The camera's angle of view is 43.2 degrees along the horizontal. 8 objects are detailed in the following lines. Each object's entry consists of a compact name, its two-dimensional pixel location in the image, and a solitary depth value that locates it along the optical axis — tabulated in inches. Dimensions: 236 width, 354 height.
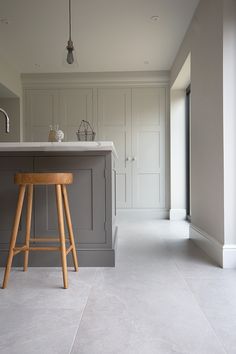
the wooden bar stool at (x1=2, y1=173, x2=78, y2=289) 76.0
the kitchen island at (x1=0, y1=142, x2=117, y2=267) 93.8
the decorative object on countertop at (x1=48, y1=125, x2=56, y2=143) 95.7
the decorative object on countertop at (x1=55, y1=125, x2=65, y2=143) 95.7
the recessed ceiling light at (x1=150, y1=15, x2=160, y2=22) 141.8
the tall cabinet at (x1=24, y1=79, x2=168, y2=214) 218.4
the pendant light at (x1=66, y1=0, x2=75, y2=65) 109.3
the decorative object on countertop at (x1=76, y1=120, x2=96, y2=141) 107.5
